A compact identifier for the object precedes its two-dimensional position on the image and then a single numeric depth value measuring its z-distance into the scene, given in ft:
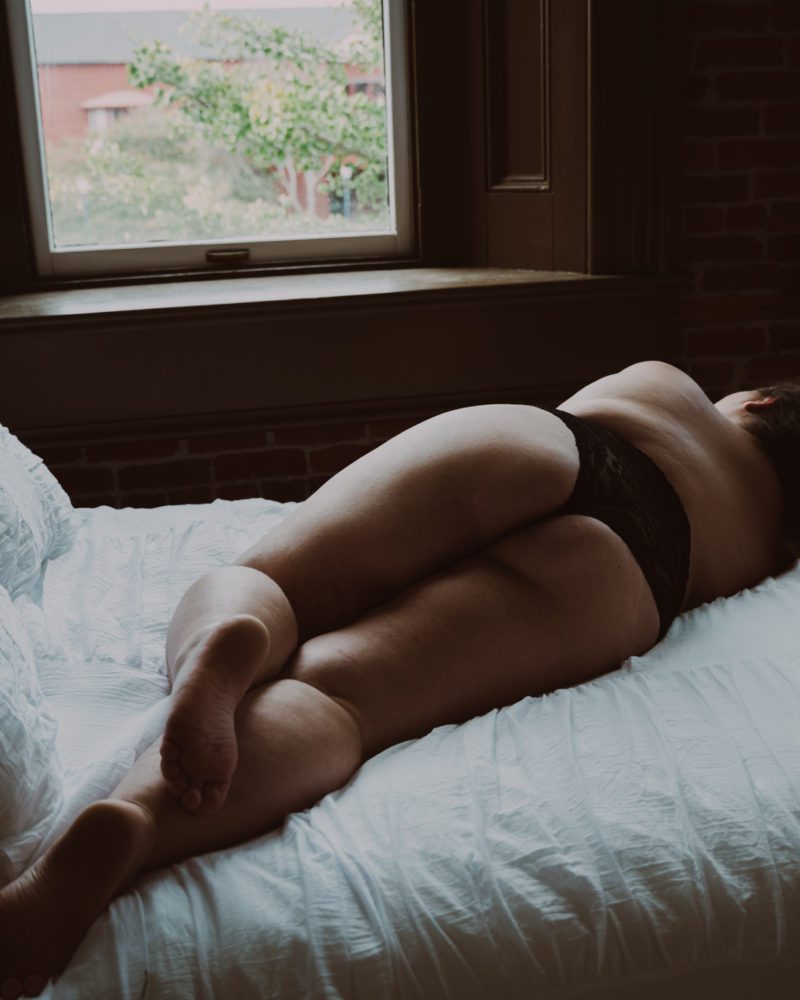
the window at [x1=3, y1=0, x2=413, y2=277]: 9.43
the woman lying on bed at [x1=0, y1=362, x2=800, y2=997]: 3.38
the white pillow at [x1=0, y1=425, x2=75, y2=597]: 5.30
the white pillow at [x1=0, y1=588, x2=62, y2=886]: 3.28
